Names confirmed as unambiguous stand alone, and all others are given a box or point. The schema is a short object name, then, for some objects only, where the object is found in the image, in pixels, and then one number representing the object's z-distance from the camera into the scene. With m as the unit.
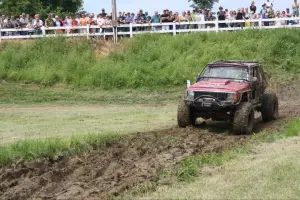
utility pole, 31.25
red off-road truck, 15.34
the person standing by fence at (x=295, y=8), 31.53
